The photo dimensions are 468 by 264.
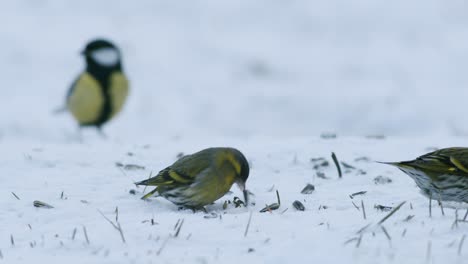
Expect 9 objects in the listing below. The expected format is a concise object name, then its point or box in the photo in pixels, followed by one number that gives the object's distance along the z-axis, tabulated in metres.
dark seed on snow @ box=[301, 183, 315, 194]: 12.87
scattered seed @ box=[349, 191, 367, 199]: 12.54
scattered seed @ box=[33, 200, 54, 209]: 11.68
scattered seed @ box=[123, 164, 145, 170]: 14.25
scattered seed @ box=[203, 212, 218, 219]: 10.74
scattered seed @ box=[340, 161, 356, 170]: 14.27
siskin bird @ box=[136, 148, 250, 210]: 11.72
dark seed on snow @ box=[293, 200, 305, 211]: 11.73
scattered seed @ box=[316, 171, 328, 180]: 13.82
